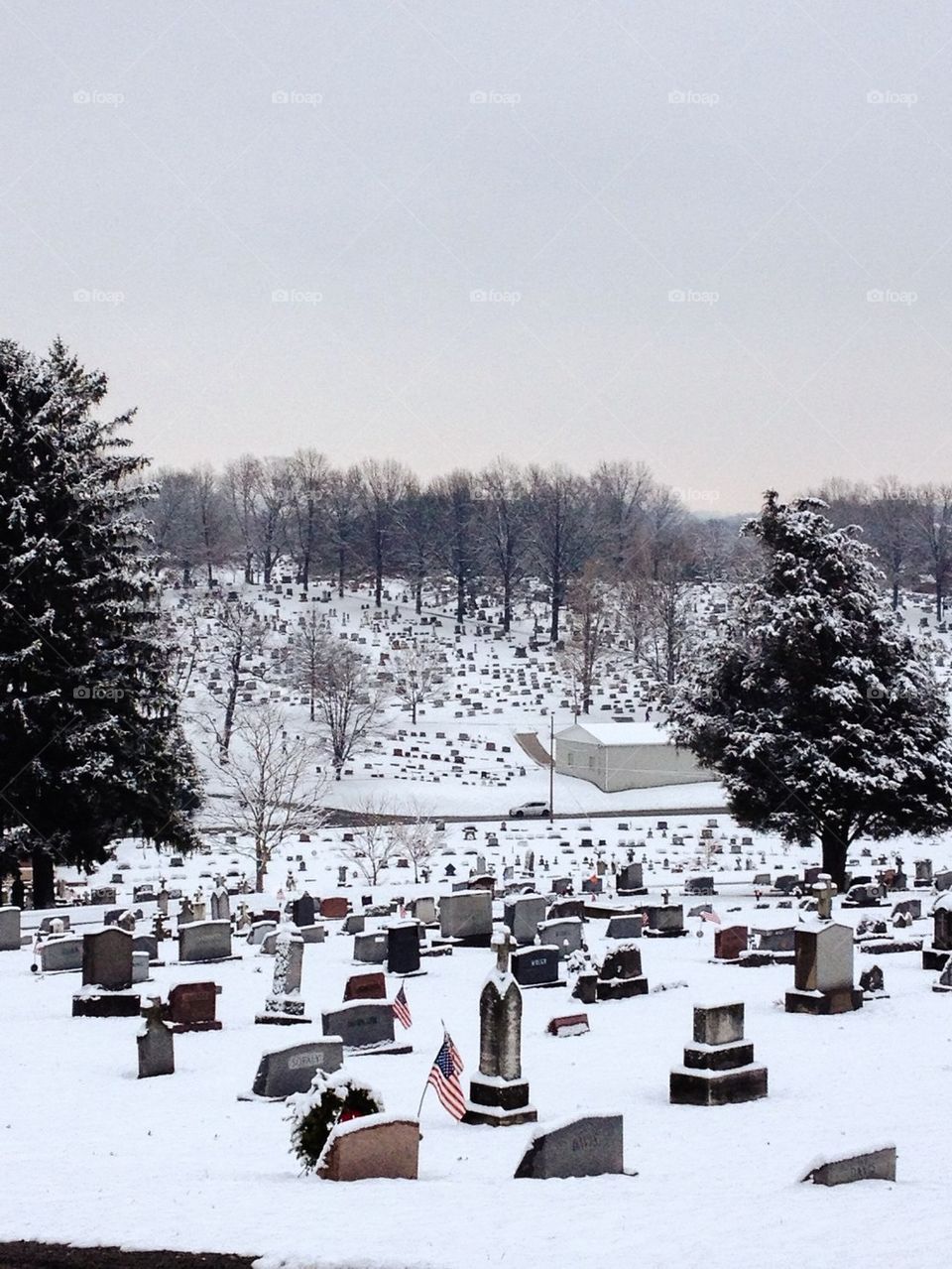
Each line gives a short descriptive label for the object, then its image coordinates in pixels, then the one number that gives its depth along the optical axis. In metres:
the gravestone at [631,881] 32.59
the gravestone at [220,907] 28.30
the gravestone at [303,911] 27.23
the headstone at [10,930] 23.77
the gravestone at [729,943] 22.36
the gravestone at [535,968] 20.17
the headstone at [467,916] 24.45
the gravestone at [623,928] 25.09
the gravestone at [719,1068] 13.05
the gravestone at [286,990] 17.09
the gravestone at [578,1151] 9.96
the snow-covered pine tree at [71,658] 31.47
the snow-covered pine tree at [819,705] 33.06
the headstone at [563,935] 22.08
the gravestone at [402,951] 21.28
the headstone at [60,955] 21.33
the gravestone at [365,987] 17.59
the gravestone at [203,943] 22.41
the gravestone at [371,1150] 9.69
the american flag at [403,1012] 16.03
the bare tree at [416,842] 40.78
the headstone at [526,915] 24.78
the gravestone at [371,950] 22.14
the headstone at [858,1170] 9.50
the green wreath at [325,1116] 9.96
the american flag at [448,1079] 12.13
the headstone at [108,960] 18.38
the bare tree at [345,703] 58.75
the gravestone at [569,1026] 16.59
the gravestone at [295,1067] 12.97
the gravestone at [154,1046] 14.27
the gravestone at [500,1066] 12.23
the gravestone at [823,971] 17.73
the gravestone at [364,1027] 15.13
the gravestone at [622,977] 19.00
